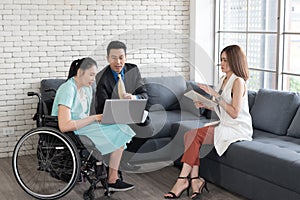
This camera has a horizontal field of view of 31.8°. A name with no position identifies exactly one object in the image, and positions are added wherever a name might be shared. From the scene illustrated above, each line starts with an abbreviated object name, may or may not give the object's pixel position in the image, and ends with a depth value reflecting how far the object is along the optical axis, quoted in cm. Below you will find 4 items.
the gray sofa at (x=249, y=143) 384
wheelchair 401
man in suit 426
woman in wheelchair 407
